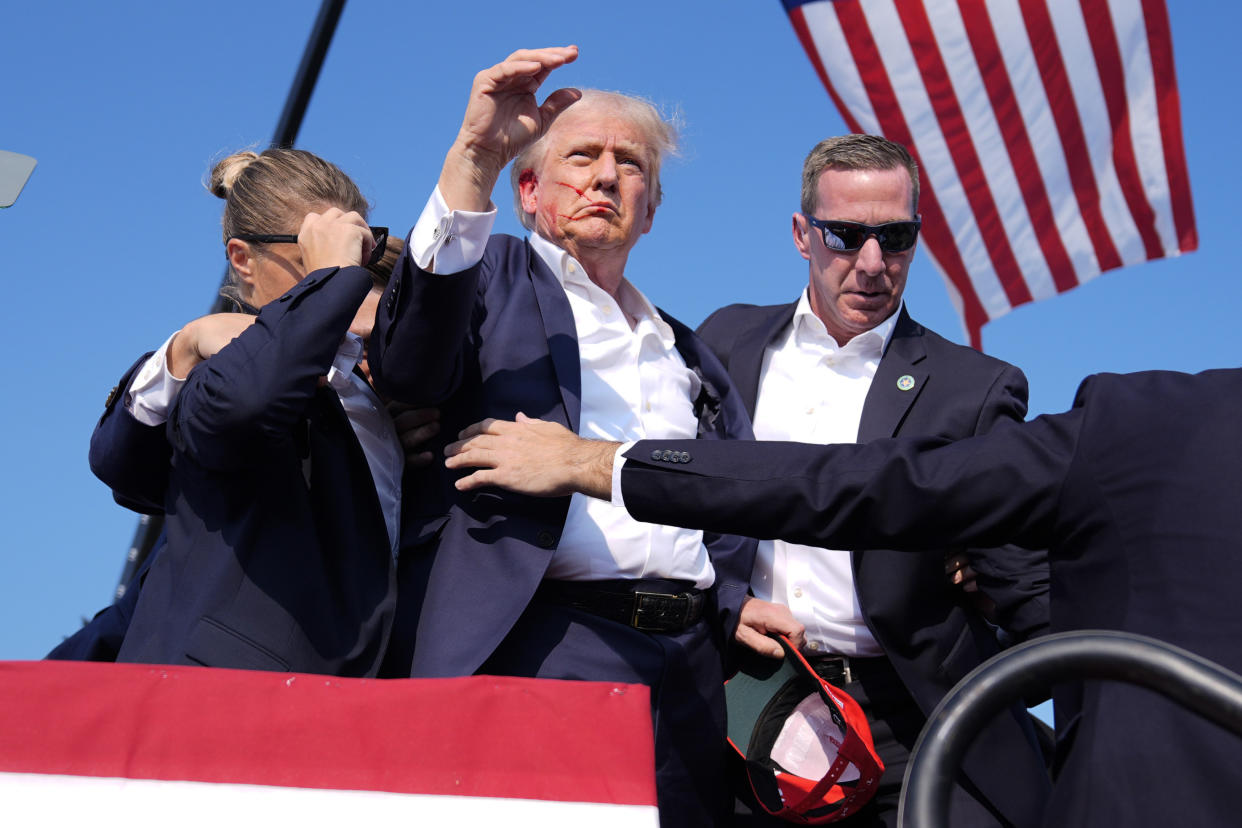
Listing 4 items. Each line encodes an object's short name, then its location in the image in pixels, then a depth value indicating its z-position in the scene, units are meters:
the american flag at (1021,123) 7.75
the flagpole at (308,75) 6.30
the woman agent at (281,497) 2.63
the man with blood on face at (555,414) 2.93
